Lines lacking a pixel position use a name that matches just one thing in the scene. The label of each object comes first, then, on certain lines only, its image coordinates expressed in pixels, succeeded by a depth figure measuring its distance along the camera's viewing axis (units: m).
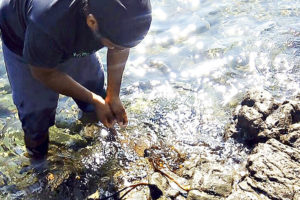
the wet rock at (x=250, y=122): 3.61
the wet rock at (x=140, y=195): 3.17
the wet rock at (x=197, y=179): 3.02
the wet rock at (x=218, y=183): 2.93
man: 2.15
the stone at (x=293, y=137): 3.28
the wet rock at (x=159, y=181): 3.18
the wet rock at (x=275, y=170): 2.78
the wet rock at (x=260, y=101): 3.72
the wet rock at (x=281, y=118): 3.50
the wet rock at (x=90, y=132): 4.21
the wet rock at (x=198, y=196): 2.88
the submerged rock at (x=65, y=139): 4.13
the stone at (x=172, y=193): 3.07
